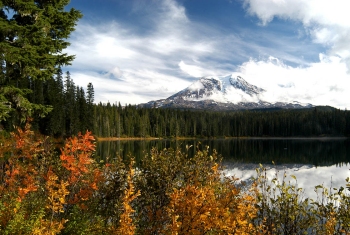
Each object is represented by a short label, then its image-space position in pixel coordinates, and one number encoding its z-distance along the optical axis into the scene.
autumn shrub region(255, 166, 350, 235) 5.35
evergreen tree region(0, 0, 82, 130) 9.83
